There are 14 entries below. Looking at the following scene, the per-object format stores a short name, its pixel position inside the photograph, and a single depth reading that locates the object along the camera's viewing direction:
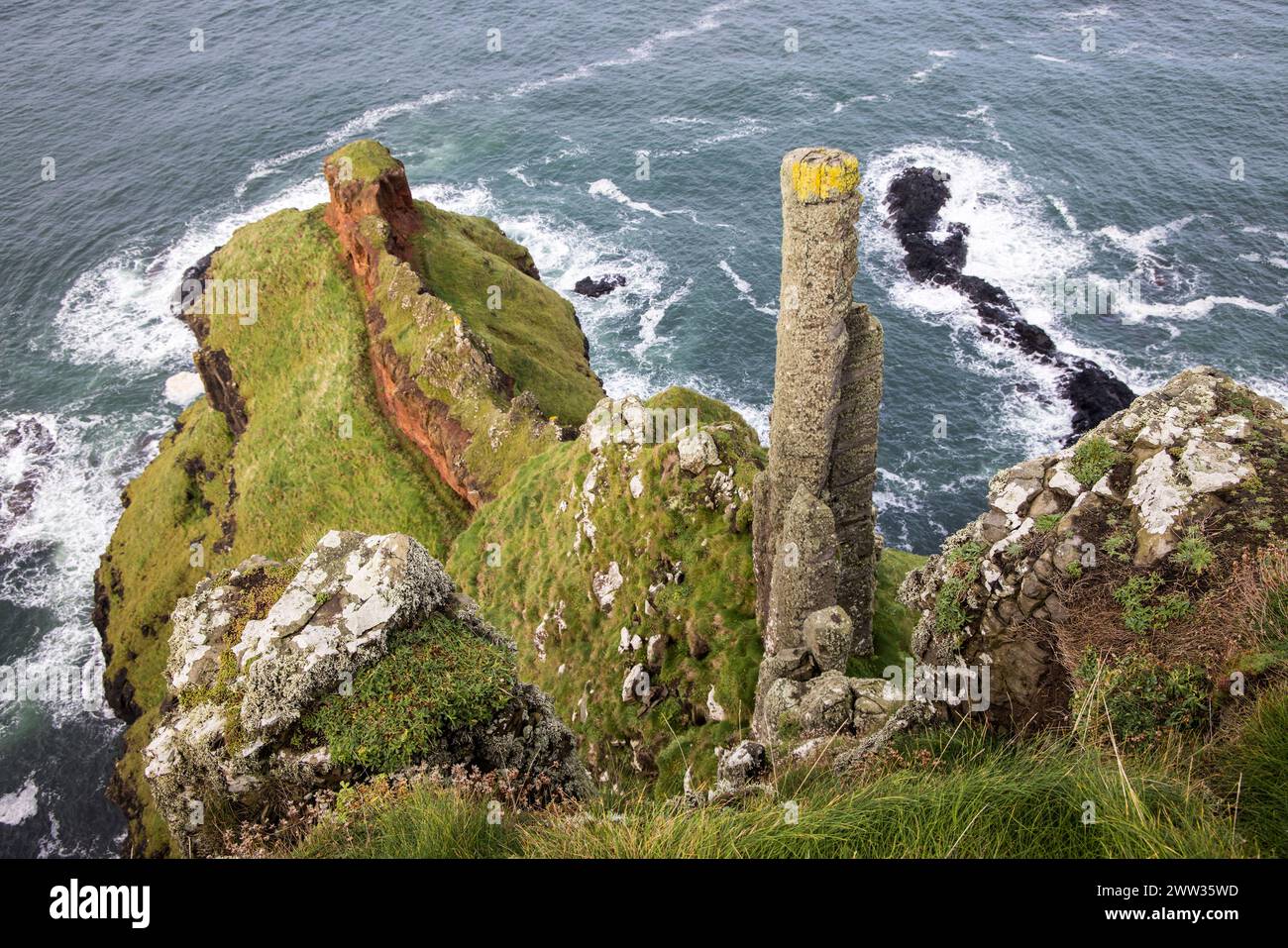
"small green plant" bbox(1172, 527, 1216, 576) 16.09
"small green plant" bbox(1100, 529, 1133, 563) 17.31
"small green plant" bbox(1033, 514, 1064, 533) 18.92
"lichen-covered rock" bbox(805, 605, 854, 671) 23.91
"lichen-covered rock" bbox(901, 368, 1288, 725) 16.53
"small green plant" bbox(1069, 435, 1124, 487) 19.22
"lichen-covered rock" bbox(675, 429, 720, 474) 32.88
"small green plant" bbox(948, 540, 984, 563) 20.09
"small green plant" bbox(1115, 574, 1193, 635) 15.81
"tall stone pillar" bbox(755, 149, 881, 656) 20.52
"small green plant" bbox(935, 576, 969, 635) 19.83
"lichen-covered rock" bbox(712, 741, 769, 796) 18.75
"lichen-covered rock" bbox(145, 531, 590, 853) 15.22
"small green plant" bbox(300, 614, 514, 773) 14.95
